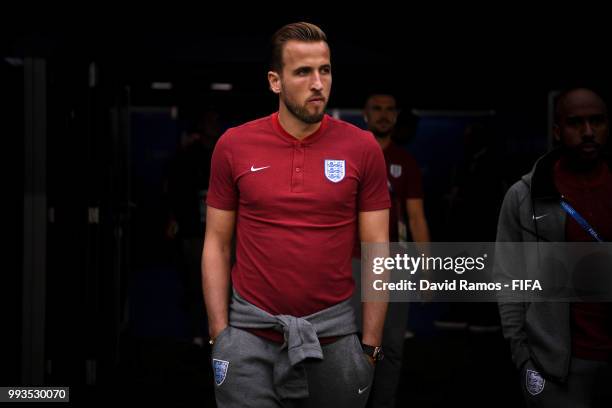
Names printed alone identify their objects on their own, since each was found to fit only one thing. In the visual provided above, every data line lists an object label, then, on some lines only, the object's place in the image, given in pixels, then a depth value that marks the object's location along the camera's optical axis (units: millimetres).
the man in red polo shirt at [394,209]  8953
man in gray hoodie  5836
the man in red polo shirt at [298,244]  5230
